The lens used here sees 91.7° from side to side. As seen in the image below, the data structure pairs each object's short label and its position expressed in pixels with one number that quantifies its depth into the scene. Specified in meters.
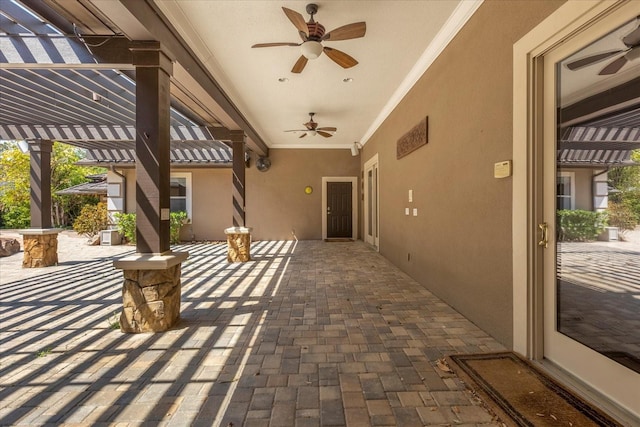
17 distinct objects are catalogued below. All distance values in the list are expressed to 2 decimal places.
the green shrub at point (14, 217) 16.11
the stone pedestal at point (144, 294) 2.76
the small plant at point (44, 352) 2.34
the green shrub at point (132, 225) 8.99
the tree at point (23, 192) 15.38
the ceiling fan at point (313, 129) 6.61
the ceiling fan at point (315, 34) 2.87
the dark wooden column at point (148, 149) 2.91
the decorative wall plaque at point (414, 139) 4.09
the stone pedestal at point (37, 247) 5.70
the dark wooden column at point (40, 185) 5.86
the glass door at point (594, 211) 1.69
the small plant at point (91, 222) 9.48
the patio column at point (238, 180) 6.52
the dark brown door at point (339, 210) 9.70
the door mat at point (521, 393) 1.58
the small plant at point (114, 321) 2.93
